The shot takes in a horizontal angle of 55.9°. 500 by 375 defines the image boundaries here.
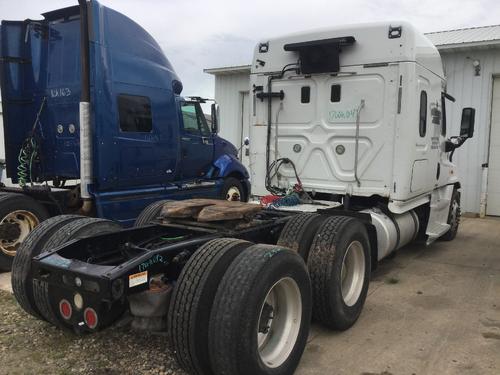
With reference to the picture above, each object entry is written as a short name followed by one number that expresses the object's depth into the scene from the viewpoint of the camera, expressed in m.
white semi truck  2.94
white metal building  11.52
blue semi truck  6.89
